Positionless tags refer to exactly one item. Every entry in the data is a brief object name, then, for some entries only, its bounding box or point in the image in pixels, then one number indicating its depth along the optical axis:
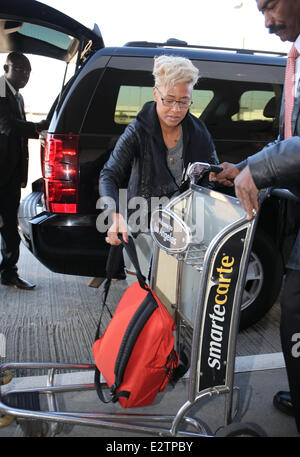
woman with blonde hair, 2.30
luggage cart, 1.73
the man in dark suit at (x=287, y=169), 1.58
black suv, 3.08
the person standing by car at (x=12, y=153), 3.98
